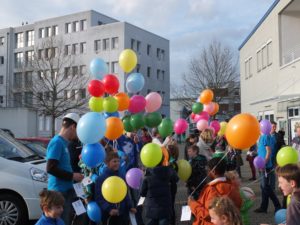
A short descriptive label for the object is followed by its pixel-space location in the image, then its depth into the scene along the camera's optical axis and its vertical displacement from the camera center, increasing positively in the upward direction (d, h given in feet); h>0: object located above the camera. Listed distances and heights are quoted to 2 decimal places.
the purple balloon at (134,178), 20.35 -2.46
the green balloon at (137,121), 25.00 +0.43
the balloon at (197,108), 29.58 +1.41
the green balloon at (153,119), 25.27 +0.55
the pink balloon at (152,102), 25.96 +1.63
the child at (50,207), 13.75 -2.60
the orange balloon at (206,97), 29.55 +2.20
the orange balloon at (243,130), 16.22 -0.09
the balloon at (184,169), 21.13 -2.10
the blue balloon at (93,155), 18.35 -1.18
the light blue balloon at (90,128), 17.95 +0.01
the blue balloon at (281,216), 14.73 -3.20
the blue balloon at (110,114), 24.12 +0.83
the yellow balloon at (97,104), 23.90 +1.39
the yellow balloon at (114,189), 16.80 -2.49
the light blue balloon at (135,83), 26.91 +2.93
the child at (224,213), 11.08 -2.28
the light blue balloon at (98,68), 25.27 +3.67
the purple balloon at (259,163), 27.76 -2.37
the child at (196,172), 21.83 -2.35
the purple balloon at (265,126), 27.72 +0.10
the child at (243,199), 15.48 -2.76
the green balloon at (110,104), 23.15 +1.33
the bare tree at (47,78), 121.90 +16.51
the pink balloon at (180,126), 27.78 +0.13
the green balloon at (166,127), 25.40 +0.06
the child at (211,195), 14.44 -2.37
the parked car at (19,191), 21.76 -3.28
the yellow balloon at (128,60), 26.32 +4.35
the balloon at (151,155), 18.85 -1.23
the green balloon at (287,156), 20.37 -1.40
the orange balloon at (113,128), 21.98 +0.01
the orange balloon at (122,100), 24.23 +1.64
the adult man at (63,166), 15.79 -1.45
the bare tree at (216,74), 127.96 +16.87
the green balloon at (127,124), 25.32 +0.25
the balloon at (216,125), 31.38 +0.21
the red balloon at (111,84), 24.62 +2.65
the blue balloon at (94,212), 17.80 -3.59
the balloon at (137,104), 25.03 +1.46
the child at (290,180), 11.38 -1.55
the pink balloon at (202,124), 28.99 +0.27
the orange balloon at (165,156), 20.67 -1.45
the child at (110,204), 18.08 -3.28
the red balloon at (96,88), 23.93 +2.32
